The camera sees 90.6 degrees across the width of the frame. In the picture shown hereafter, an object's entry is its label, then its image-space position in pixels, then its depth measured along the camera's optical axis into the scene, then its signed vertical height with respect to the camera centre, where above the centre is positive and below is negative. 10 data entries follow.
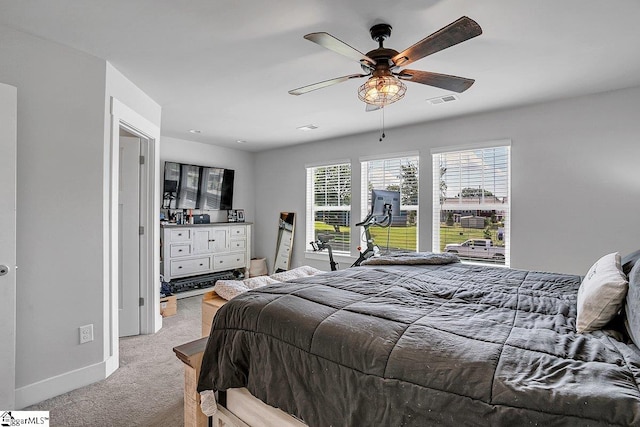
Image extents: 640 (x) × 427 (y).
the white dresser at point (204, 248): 4.67 -0.60
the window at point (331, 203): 5.14 +0.15
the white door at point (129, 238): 3.34 -0.29
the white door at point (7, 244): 1.91 -0.21
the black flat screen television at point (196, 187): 5.09 +0.42
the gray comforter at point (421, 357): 0.84 -0.46
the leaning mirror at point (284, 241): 5.71 -0.53
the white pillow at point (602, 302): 1.22 -0.35
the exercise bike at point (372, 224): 3.99 -0.14
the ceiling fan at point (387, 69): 1.65 +0.88
